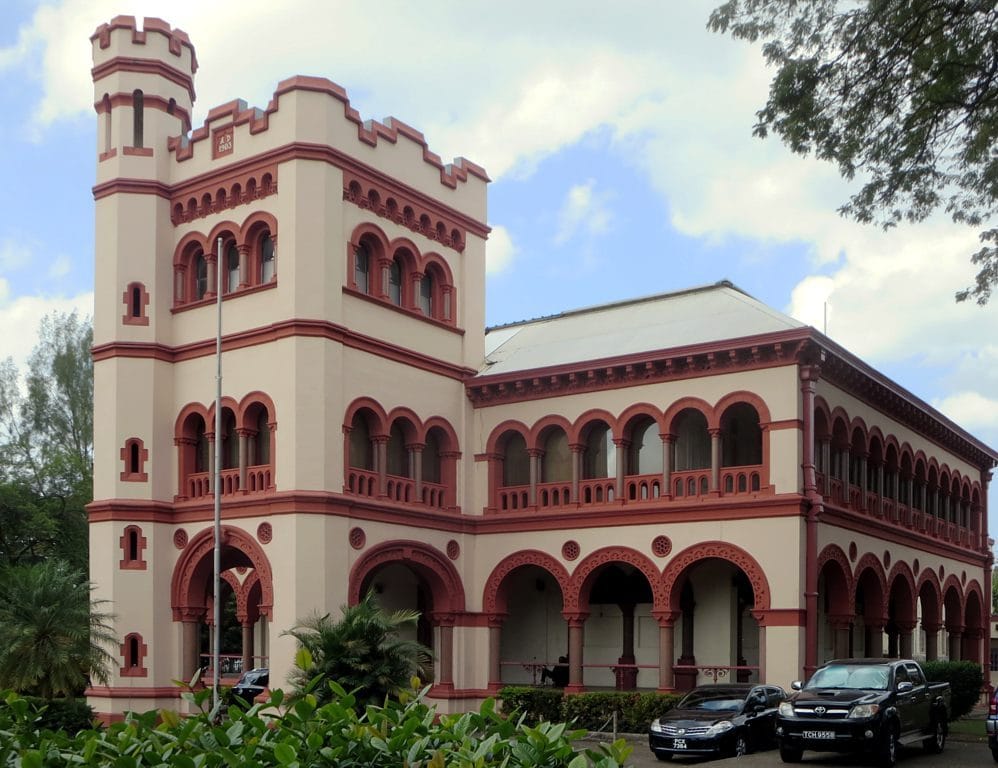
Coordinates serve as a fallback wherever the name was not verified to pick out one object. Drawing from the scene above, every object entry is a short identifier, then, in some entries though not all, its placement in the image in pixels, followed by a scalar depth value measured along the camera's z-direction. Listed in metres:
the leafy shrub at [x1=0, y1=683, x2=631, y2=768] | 5.58
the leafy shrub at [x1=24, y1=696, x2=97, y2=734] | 24.91
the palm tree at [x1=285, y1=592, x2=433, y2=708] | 20.41
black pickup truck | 19.02
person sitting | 30.48
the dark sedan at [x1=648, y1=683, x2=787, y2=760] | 21.02
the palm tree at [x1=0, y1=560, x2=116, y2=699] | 24.88
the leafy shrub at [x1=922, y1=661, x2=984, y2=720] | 28.28
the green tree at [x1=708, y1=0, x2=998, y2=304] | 13.98
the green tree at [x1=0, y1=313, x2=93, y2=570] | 42.19
